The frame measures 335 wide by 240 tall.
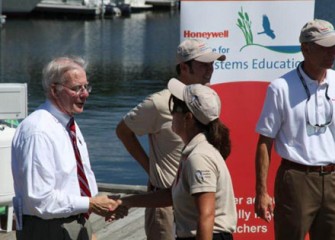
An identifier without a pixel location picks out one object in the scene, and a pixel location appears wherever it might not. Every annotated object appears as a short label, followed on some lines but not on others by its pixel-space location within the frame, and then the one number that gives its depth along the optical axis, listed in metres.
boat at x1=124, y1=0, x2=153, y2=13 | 67.31
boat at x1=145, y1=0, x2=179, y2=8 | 69.38
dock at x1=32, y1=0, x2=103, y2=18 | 62.16
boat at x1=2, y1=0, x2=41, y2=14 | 61.22
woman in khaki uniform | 3.48
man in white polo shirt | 4.57
